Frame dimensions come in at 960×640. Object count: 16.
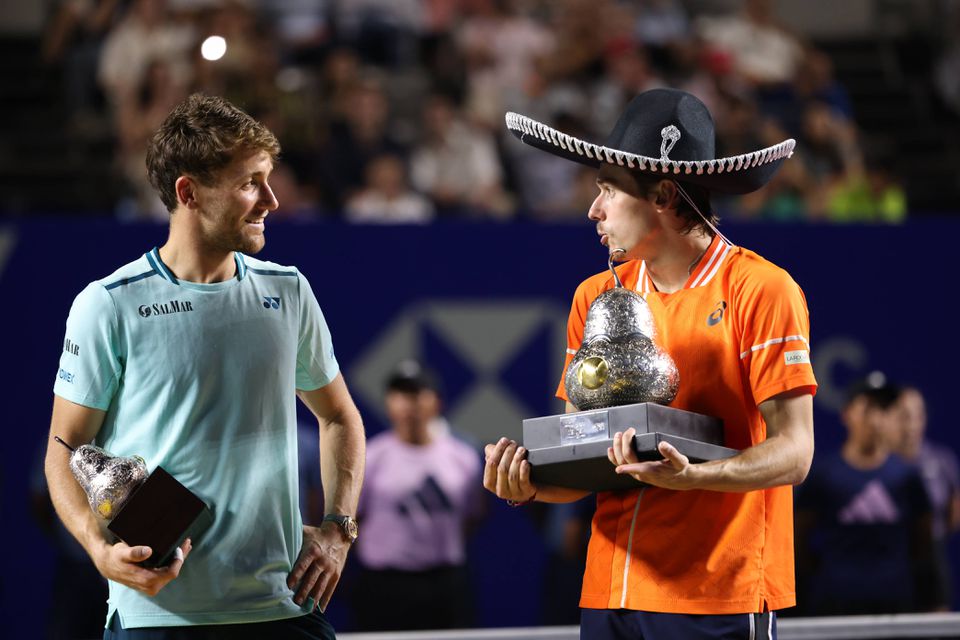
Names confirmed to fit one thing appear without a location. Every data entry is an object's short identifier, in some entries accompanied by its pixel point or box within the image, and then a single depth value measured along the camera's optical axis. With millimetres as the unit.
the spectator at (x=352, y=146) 17969
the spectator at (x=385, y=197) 17656
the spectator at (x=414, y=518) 14859
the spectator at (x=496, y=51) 20547
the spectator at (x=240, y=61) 17656
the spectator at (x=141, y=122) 17094
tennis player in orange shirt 5887
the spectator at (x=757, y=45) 22409
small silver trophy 5605
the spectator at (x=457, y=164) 18625
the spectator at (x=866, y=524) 14672
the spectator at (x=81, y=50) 19906
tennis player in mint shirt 6023
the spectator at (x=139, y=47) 18797
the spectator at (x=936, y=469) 15070
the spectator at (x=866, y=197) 19312
